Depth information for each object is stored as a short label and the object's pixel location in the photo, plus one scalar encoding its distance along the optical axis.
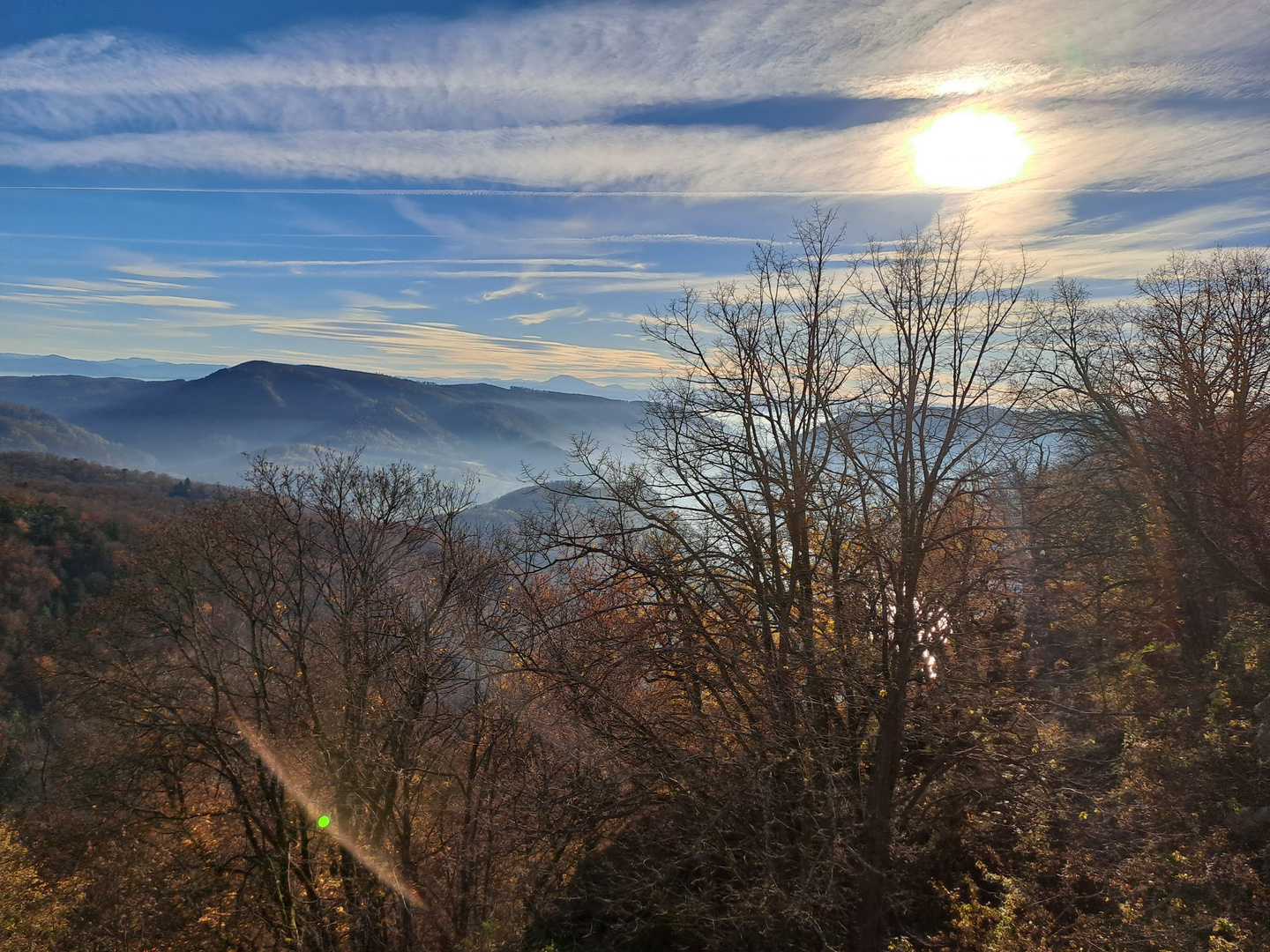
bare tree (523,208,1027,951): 8.85
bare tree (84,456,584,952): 15.36
